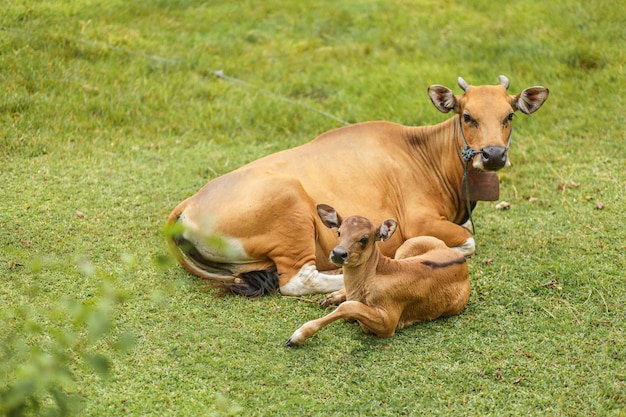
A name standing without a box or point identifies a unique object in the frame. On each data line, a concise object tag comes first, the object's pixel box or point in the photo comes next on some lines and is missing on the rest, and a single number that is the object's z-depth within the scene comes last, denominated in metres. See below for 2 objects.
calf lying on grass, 11.20
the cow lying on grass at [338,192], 12.93
